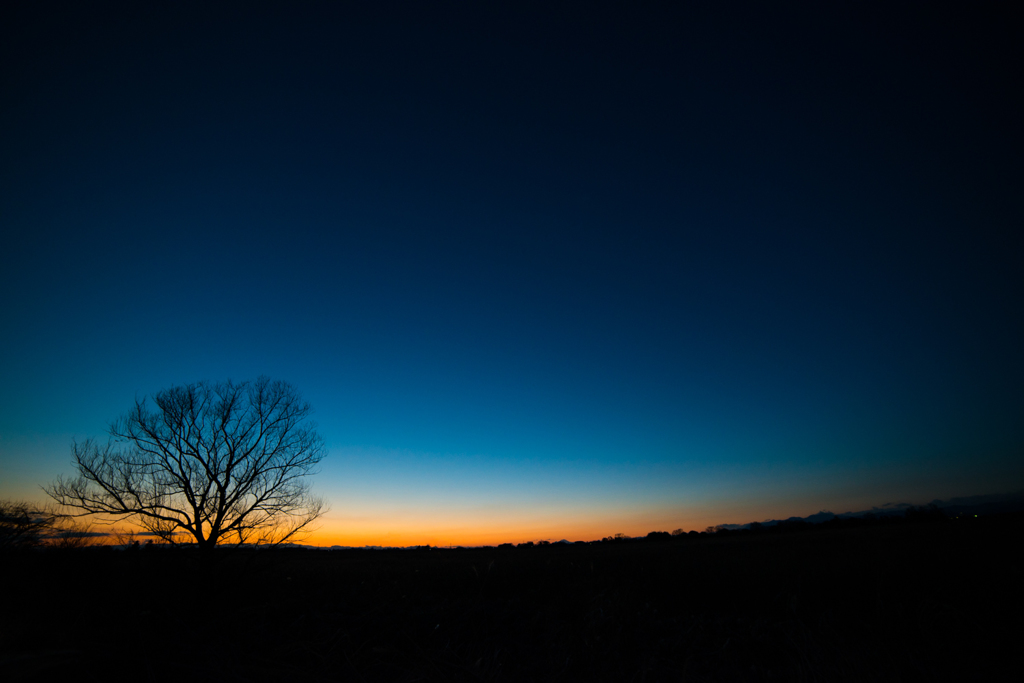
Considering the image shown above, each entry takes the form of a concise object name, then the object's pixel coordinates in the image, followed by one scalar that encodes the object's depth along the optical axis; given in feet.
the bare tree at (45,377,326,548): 51.11
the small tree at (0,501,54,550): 32.96
